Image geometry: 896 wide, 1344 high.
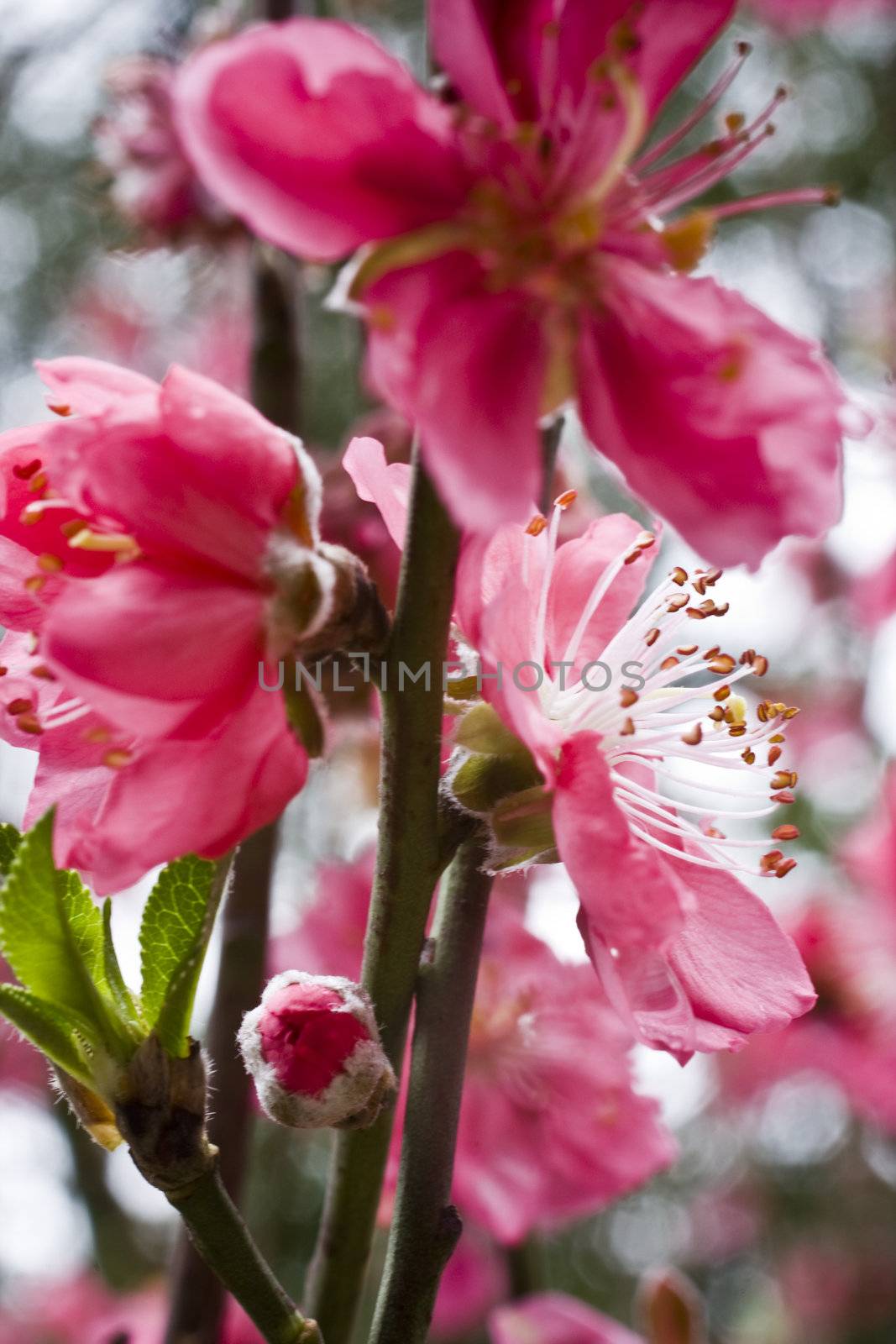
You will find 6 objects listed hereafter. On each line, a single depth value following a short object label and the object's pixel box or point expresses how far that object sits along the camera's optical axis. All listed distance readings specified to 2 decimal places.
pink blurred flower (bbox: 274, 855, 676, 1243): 0.28
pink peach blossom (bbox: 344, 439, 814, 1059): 0.19
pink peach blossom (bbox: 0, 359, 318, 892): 0.19
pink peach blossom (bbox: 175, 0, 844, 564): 0.18
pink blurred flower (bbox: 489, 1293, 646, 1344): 0.25
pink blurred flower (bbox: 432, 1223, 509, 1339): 0.33
